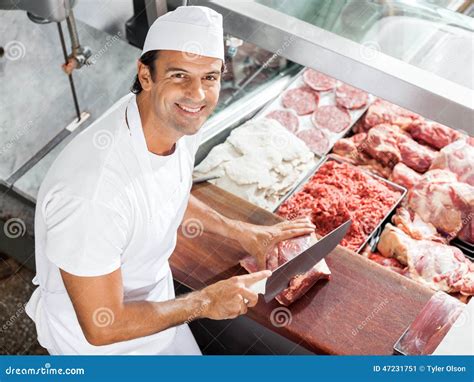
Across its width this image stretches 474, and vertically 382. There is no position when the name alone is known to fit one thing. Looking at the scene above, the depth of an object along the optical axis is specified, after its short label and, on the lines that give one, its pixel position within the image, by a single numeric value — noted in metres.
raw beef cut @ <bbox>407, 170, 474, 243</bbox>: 3.20
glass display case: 2.34
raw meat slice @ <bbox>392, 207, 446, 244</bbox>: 3.19
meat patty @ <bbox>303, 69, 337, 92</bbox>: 3.76
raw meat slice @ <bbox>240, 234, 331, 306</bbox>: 2.79
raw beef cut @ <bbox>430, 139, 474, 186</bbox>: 3.31
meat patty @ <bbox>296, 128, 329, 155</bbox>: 3.55
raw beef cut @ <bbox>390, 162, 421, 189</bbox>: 3.39
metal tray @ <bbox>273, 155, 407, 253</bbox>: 3.20
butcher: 2.25
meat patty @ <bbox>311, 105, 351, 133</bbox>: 3.62
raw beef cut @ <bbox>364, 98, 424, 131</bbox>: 3.61
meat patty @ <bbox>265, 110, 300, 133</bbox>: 3.65
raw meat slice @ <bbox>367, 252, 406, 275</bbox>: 3.11
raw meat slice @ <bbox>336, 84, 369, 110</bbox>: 3.68
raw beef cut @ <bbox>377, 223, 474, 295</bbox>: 3.00
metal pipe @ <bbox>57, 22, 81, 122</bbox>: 3.06
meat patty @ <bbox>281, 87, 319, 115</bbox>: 3.71
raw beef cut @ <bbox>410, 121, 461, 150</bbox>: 3.51
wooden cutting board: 2.73
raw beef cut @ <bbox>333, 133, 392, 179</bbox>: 3.50
